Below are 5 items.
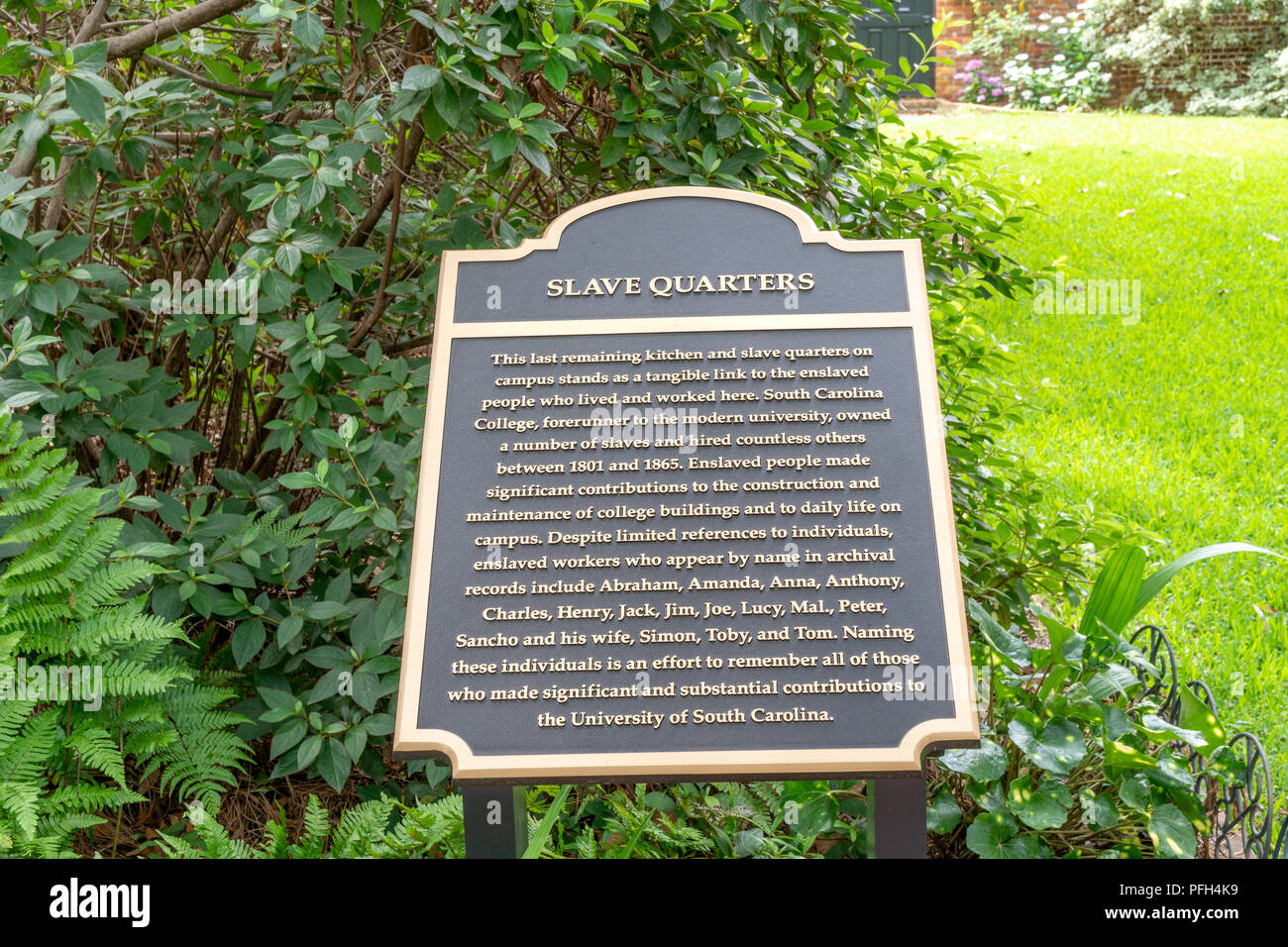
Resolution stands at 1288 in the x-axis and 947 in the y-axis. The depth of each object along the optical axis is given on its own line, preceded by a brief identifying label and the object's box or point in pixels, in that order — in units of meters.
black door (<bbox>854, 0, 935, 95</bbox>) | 15.27
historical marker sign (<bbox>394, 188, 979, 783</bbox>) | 2.17
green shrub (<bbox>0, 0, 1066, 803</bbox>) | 2.78
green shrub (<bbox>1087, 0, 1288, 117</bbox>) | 14.91
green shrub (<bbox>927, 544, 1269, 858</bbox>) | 2.59
